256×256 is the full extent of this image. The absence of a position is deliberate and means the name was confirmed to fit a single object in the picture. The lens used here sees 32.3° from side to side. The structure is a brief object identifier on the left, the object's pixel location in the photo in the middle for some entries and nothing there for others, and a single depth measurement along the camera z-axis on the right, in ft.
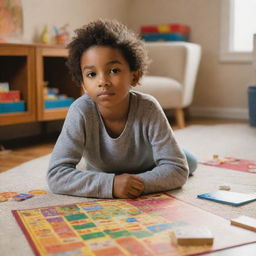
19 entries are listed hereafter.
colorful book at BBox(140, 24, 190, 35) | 11.79
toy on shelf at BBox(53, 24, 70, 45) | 9.42
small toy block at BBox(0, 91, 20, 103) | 7.47
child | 4.21
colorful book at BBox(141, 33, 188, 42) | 11.83
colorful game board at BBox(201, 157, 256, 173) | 5.79
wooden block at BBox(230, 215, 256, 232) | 3.40
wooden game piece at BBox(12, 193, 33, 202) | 4.29
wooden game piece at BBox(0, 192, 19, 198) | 4.43
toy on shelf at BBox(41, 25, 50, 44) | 9.12
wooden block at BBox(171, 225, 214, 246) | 3.02
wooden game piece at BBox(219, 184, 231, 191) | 4.67
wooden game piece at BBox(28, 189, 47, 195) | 4.53
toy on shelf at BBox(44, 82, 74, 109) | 8.20
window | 11.78
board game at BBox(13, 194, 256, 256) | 3.00
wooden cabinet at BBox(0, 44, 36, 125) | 7.53
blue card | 4.14
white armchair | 9.87
